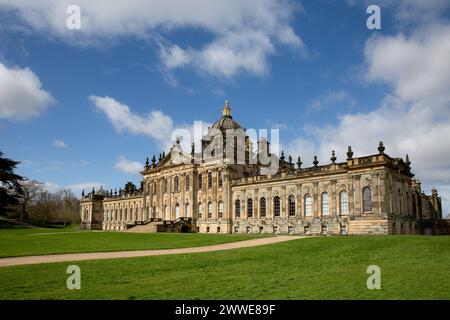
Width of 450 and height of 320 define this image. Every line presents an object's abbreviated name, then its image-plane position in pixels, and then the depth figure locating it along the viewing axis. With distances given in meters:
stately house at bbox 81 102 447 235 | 40.09
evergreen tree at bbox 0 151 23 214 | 64.81
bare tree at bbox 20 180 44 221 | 102.56
